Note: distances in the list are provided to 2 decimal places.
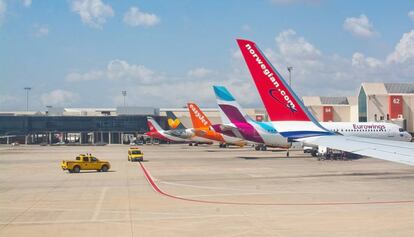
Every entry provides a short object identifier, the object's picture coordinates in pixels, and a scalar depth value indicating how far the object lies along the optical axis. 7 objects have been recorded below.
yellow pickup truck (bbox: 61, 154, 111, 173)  43.16
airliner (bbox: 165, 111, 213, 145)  97.97
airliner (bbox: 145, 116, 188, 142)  111.51
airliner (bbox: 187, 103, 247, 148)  79.19
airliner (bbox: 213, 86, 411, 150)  56.19
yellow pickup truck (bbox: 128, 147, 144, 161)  57.58
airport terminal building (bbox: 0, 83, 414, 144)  106.19
